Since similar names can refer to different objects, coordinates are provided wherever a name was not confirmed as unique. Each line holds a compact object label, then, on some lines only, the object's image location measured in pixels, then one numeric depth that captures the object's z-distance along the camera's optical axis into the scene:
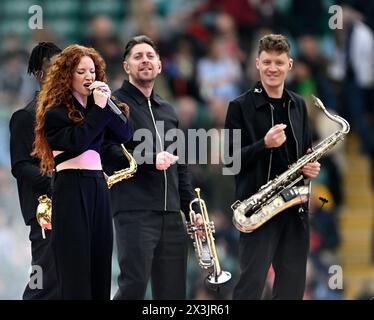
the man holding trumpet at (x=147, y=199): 17.37
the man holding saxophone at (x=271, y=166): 17.52
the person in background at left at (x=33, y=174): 17.37
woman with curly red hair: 15.61
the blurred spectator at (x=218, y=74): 26.47
